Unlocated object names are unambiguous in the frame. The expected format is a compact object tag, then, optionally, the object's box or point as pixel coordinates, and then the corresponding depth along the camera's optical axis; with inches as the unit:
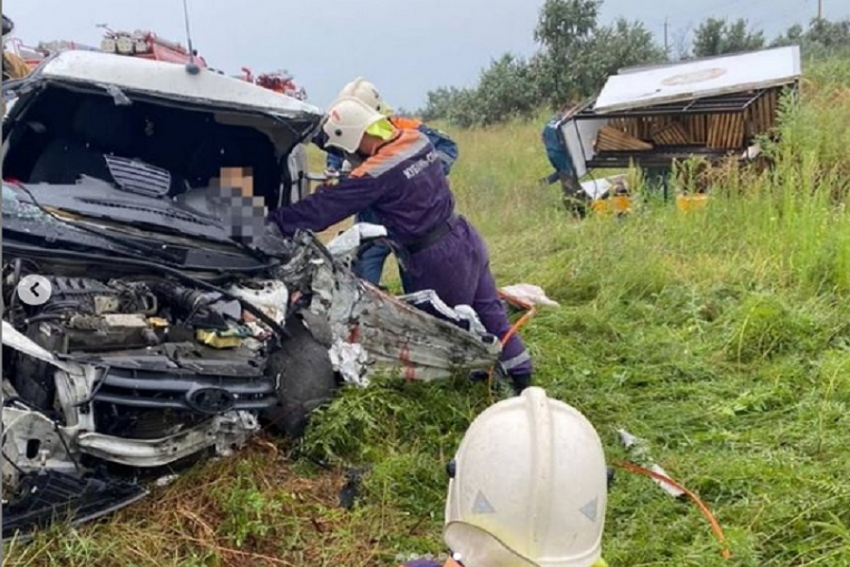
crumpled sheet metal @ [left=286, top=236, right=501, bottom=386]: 149.5
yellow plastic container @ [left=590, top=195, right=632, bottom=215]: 322.0
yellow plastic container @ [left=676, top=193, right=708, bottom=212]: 295.7
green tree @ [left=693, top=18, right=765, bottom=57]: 906.7
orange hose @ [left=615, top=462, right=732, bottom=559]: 124.6
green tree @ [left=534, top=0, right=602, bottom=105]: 730.2
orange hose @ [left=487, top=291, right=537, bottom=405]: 177.6
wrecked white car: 115.0
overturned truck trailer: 344.5
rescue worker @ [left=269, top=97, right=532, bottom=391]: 165.5
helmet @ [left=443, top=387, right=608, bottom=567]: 67.4
